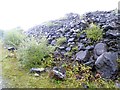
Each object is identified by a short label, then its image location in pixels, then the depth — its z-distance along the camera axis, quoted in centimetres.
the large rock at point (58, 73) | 212
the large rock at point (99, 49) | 231
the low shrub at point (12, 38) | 325
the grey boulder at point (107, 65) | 210
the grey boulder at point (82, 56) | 232
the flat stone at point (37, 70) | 229
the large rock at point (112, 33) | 248
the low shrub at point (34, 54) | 241
